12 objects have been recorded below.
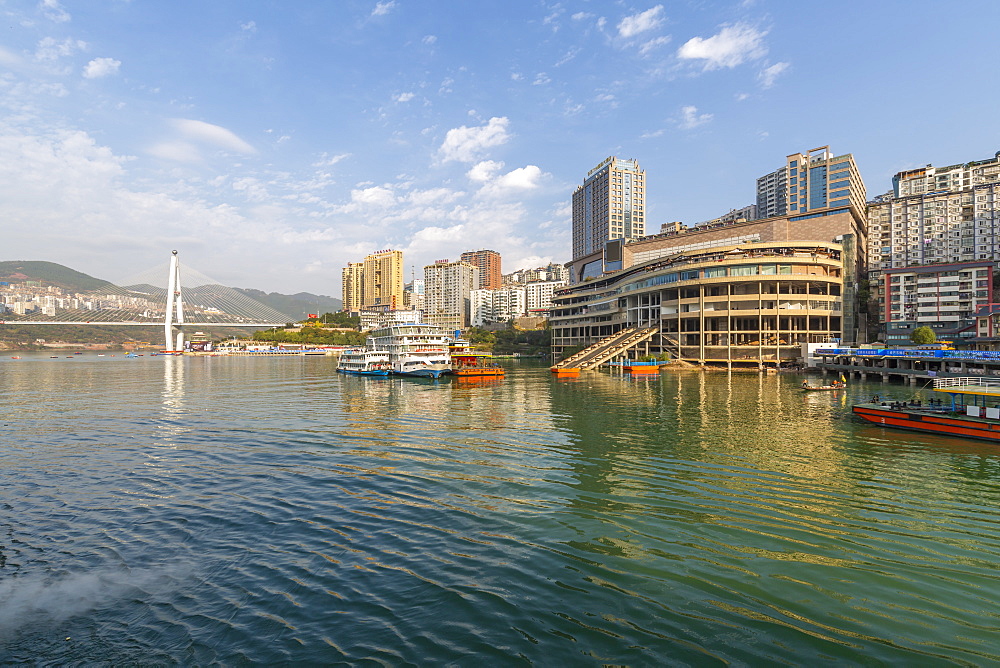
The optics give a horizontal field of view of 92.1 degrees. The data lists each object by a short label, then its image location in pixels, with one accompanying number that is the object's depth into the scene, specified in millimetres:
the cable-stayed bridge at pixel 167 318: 162150
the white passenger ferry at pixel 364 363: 71625
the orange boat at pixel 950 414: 22750
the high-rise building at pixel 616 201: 162375
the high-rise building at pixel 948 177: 111562
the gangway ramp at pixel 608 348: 75688
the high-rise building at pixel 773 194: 147362
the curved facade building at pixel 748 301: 73062
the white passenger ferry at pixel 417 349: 65250
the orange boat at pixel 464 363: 62156
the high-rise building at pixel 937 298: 73188
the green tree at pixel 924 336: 65875
